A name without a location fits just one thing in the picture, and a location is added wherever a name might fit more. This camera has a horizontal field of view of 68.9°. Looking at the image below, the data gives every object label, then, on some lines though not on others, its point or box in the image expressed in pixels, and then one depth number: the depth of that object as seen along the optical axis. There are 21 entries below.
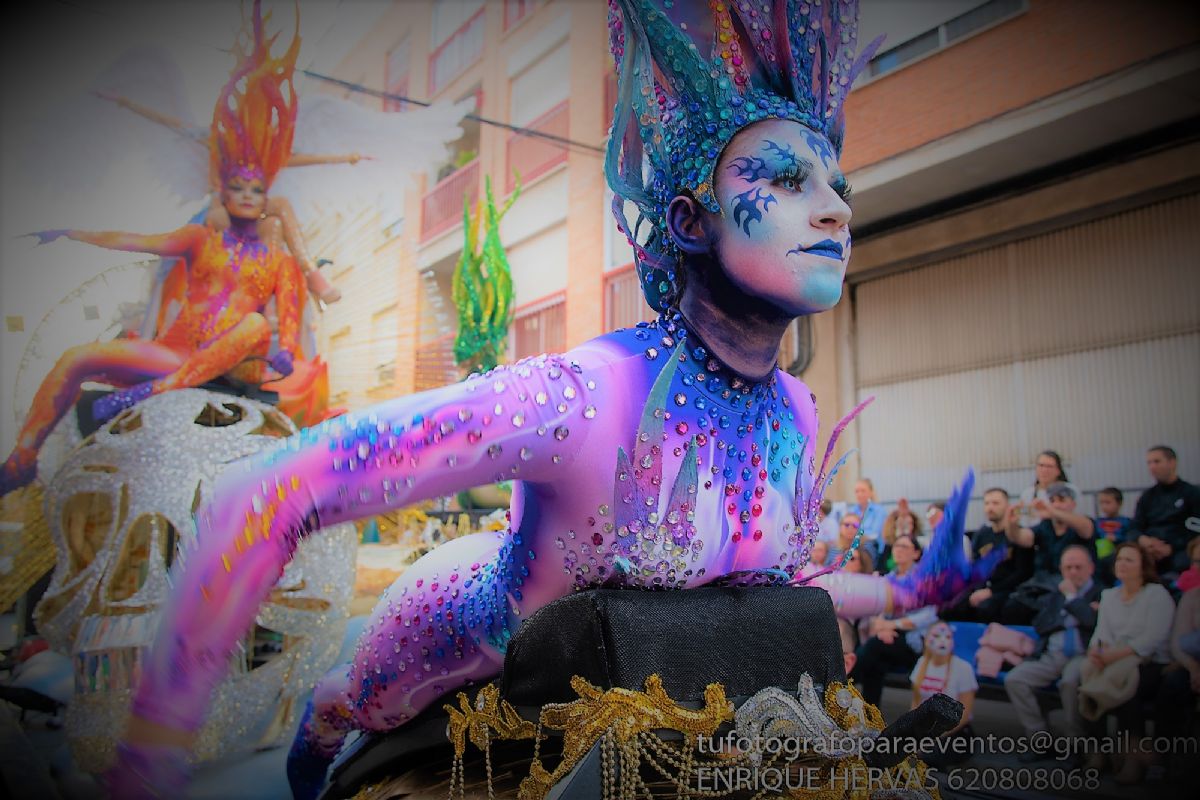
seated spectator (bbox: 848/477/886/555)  4.57
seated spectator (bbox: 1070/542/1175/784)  3.20
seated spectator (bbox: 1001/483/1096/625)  3.61
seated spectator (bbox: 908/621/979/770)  3.57
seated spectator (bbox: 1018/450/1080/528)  3.99
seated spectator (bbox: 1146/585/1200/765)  3.07
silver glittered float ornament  2.12
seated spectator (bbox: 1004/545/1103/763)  3.43
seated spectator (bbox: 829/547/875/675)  3.70
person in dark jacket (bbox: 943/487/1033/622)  3.65
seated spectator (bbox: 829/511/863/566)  4.15
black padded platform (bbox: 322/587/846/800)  0.85
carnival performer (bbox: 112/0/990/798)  0.82
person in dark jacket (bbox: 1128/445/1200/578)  3.45
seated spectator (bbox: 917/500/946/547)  4.84
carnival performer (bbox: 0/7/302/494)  2.31
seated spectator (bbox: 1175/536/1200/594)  3.25
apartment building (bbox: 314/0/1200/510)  3.25
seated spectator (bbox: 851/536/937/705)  3.73
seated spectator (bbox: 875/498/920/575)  4.11
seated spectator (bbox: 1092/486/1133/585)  3.54
